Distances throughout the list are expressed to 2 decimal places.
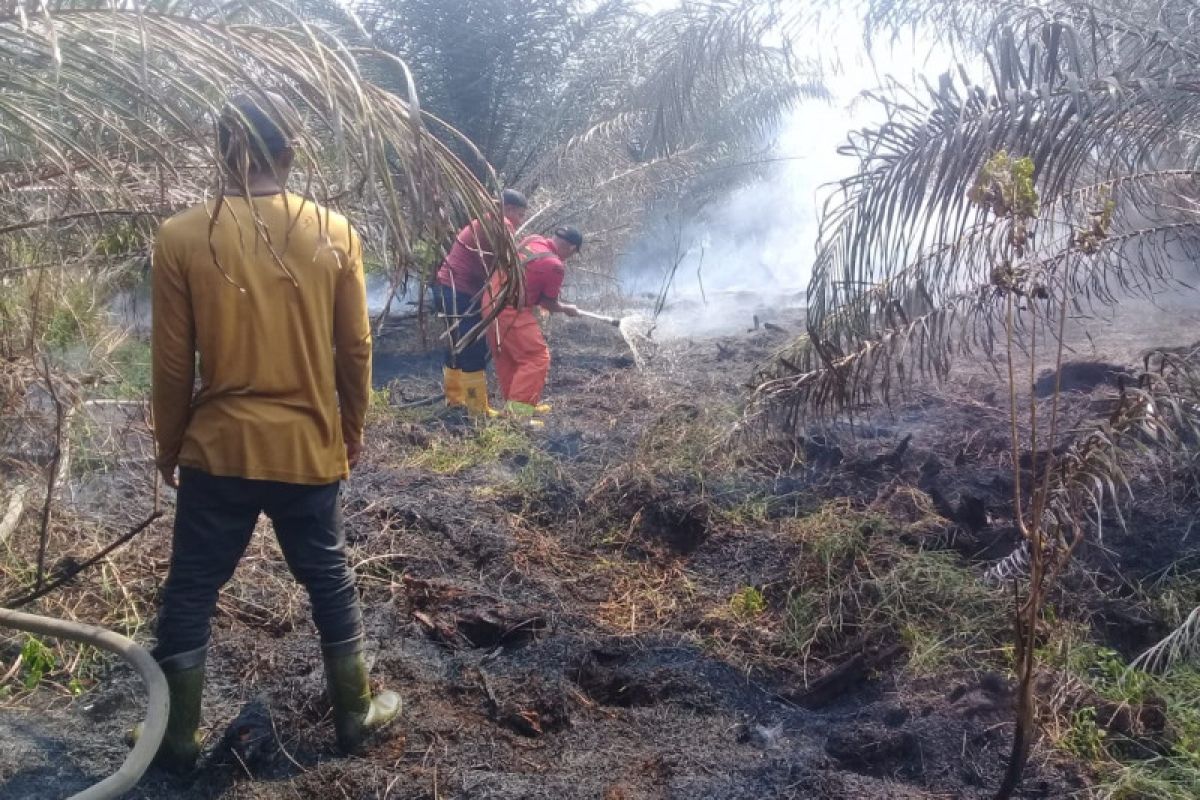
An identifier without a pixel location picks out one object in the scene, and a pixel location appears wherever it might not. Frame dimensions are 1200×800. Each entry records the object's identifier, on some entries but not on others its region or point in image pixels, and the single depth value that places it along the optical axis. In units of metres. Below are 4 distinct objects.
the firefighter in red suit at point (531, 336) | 7.17
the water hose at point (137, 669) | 2.33
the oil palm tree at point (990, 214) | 3.92
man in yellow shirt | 2.63
